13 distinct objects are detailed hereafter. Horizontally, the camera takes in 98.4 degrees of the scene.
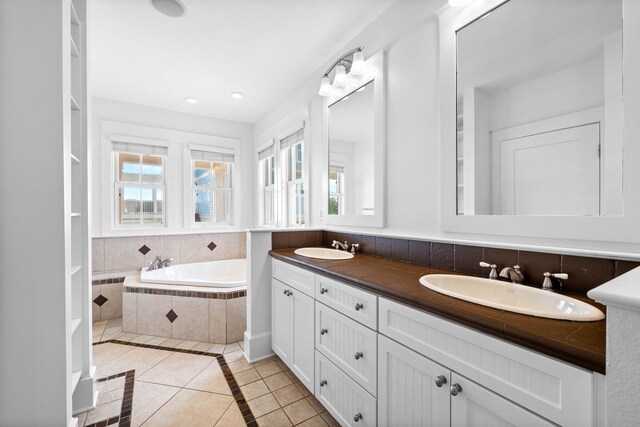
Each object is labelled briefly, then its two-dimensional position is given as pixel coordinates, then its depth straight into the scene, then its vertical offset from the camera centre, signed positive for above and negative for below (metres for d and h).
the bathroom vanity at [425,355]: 0.65 -0.47
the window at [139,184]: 3.48 +0.36
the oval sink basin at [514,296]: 0.80 -0.32
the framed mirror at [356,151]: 1.92 +0.47
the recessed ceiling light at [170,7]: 1.77 +1.34
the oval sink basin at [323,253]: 2.07 -0.32
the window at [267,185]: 3.68 +0.37
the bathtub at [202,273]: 2.74 -0.73
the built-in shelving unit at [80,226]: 1.58 -0.08
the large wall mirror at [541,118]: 0.96 +0.38
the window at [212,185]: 3.92 +0.39
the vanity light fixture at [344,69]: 1.99 +1.08
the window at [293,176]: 2.99 +0.41
